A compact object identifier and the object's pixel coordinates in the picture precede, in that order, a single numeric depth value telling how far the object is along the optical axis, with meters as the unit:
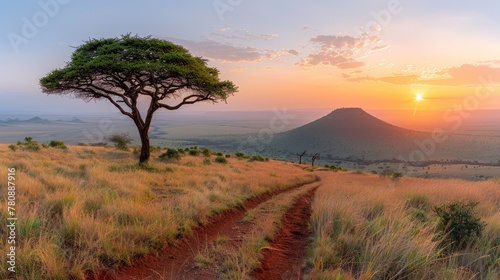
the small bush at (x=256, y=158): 45.41
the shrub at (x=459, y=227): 6.58
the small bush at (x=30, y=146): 27.73
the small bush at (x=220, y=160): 33.06
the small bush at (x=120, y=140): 43.12
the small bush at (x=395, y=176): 30.82
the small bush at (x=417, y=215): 8.02
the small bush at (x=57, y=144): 32.62
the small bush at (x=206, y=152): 40.11
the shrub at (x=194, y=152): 38.48
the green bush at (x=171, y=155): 28.52
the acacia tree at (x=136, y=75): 18.75
